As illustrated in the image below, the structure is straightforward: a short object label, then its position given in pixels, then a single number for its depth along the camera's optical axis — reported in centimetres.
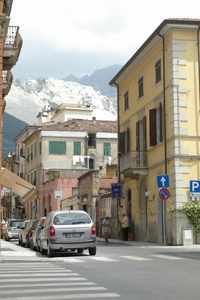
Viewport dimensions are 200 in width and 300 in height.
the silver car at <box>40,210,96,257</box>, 2205
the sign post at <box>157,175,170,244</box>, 2997
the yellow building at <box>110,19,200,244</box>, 3222
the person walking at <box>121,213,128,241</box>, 3856
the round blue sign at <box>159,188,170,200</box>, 2992
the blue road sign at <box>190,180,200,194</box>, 3108
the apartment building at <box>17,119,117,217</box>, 7106
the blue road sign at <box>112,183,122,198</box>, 4000
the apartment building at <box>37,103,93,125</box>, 8800
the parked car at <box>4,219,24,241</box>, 4491
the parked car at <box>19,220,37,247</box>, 3312
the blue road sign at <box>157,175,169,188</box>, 3038
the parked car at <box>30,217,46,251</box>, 2642
